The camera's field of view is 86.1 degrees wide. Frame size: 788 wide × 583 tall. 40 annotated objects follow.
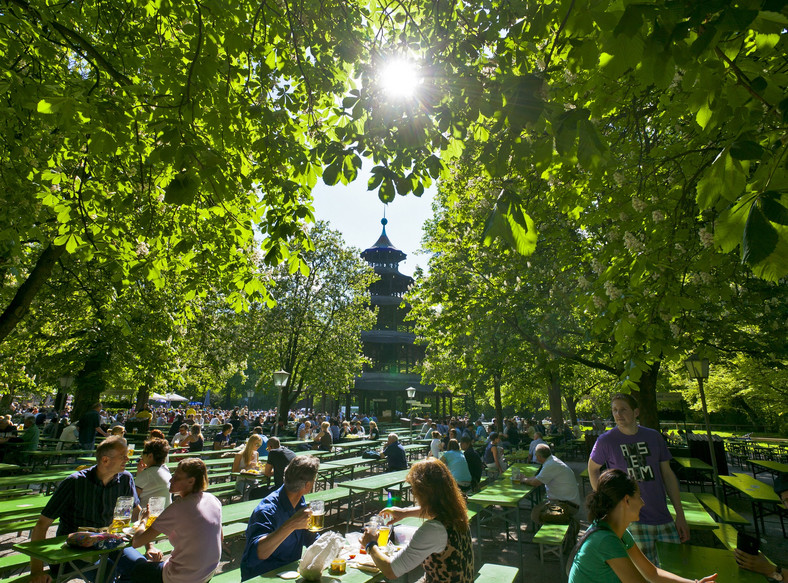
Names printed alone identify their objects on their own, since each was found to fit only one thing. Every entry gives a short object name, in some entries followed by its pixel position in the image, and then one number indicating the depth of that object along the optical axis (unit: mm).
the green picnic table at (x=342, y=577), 3083
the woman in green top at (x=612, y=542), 2609
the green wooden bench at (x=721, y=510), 5992
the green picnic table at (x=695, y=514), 5066
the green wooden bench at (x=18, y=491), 6453
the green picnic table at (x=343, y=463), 9622
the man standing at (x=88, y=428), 12500
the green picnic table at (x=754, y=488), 6777
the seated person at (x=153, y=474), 4820
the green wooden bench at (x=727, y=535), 4793
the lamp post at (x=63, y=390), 17812
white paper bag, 3059
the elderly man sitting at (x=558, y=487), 6453
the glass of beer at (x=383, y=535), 3370
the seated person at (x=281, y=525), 3129
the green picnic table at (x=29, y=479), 7223
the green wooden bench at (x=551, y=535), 5238
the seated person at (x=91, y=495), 3746
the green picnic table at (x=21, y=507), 4812
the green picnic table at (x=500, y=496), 6273
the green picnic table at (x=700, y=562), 3250
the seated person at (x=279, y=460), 6179
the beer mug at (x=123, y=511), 3658
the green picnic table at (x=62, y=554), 3328
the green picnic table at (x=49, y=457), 9583
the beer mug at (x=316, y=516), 3230
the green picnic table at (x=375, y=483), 7548
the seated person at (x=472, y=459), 8898
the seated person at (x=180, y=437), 12677
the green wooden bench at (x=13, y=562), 3853
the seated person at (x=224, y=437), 13428
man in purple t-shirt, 4000
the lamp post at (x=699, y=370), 10016
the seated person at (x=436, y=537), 2953
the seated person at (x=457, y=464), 8273
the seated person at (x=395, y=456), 10664
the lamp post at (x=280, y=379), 15452
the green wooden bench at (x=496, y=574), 3805
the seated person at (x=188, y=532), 3240
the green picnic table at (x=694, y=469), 10727
